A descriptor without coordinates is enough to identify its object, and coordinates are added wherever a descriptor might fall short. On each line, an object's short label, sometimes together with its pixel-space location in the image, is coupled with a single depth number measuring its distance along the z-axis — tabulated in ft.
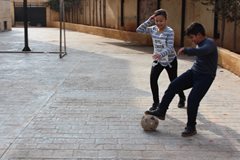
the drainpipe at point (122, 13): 77.76
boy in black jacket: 17.92
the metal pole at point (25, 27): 54.34
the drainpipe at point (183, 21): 60.23
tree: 44.27
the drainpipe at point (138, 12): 72.09
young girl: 21.27
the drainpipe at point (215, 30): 54.04
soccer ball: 19.43
